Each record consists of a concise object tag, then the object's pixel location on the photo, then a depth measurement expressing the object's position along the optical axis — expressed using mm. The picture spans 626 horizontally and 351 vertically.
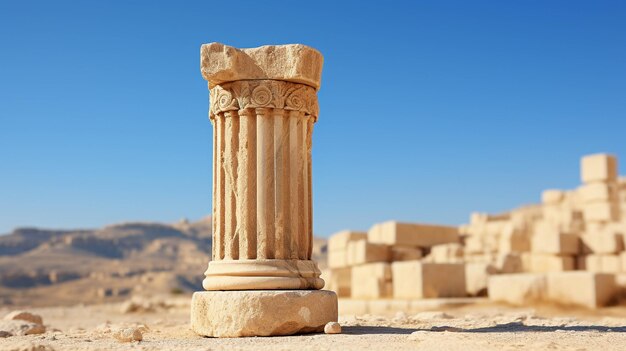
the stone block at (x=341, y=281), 16047
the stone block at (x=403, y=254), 15814
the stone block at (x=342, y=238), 17312
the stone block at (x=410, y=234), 15891
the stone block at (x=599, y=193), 17969
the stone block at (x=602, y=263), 13945
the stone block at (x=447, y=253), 15610
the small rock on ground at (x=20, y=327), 7539
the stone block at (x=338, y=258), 16609
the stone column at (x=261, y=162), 6492
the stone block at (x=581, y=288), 11320
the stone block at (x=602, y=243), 14188
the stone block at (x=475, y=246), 16297
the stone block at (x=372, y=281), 14086
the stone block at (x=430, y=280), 12922
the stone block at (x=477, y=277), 13526
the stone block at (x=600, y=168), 18469
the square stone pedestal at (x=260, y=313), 6031
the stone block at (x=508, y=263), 14189
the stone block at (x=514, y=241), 15594
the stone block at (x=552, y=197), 24297
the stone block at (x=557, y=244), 14461
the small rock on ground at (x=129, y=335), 5684
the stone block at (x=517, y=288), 11883
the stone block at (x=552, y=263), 14594
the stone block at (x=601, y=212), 17562
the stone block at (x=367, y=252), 15305
